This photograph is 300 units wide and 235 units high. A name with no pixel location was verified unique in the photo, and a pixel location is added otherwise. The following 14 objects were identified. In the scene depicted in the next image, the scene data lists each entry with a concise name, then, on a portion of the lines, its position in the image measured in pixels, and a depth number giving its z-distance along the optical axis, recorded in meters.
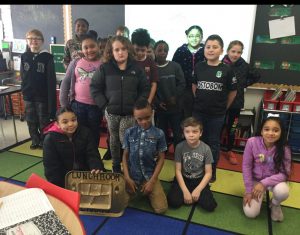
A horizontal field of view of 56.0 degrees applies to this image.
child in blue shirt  2.03
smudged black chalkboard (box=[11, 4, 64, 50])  3.99
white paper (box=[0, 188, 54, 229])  0.90
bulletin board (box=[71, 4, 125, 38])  3.67
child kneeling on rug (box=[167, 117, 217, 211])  2.05
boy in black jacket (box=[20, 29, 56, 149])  2.81
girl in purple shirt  1.92
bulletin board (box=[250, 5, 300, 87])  2.93
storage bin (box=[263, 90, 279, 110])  2.94
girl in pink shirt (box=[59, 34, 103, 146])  2.33
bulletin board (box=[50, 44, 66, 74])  3.99
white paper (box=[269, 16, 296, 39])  2.91
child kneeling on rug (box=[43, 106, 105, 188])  1.93
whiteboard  3.12
